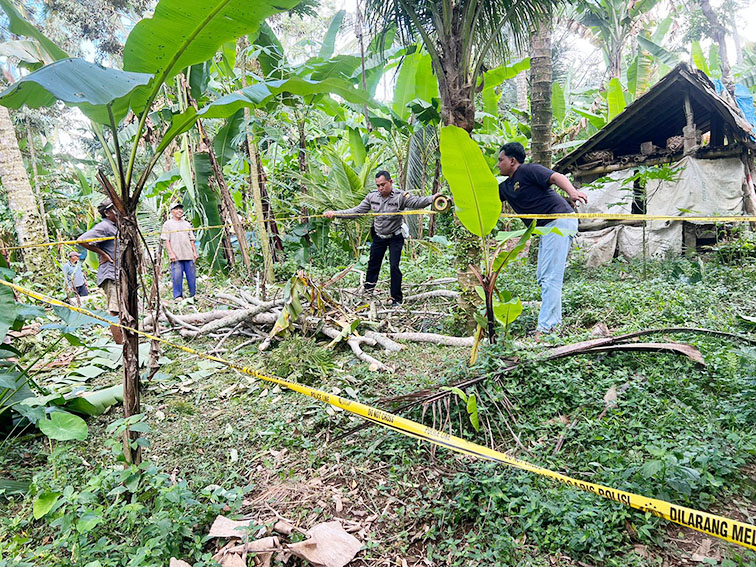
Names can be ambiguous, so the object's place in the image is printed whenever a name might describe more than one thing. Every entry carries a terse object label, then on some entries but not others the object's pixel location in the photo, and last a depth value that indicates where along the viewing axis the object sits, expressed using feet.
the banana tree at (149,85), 6.94
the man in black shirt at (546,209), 12.69
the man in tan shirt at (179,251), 21.74
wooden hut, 21.63
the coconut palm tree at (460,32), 12.24
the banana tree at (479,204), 9.21
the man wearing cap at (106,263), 14.36
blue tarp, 25.44
